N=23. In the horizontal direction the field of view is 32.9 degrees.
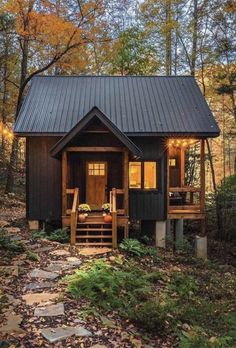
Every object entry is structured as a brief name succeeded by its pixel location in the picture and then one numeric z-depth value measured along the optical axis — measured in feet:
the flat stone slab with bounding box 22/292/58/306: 21.36
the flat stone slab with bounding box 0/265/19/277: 25.36
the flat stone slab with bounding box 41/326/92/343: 16.98
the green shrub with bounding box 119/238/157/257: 35.65
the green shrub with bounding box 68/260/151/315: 22.22
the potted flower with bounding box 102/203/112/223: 40.04
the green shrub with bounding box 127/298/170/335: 19.74
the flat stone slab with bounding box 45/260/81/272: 28.02
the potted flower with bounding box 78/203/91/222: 40.16
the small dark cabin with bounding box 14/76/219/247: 41.52
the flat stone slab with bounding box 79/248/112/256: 33.83
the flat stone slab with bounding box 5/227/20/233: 40.94
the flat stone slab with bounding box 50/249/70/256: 32.91
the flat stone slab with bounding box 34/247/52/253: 33.27
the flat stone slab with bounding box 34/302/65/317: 19.49
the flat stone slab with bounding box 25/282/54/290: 23.80
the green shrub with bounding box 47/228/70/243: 39.11
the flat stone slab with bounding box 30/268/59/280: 26.04
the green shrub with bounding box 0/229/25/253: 31.32
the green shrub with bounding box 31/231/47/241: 38.80
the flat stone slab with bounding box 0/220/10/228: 42.54
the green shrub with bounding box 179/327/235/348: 18.44
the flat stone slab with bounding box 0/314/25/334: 17.04
